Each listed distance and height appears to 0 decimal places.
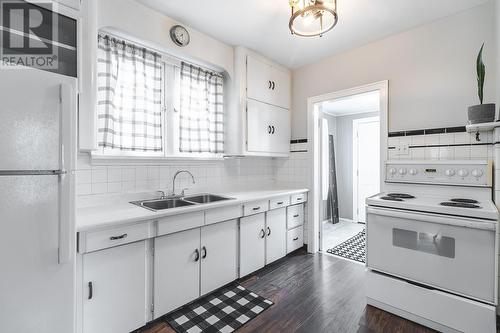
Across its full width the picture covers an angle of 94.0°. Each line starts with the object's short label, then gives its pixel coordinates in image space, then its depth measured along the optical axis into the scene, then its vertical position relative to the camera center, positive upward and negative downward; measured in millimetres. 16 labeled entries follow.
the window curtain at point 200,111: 2469 +599
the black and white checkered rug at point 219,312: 1715 -1183
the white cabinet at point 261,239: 2385 -830
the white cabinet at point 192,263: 1754 -829
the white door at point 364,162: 4453 +61
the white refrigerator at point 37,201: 1004 -170
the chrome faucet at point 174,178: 2355 -150
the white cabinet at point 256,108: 2715 +707
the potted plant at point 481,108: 1769 +439
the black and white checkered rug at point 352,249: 2989 -1169
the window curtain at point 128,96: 1892 +599
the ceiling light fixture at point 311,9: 1489 +1036
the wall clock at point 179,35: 2188 +1236
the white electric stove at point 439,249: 1519 -608
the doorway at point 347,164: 3613 +14
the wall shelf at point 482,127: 1708 +300
